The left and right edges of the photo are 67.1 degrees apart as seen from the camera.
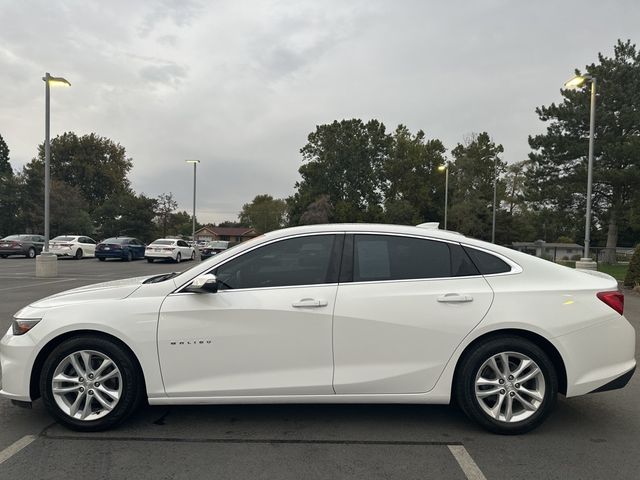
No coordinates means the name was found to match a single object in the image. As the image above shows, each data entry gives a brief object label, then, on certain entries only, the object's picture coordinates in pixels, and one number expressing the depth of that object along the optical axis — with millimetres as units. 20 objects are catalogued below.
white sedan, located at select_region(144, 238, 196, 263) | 27172
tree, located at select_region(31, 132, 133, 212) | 69375
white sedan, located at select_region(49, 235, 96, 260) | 27891
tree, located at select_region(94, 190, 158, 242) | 48969
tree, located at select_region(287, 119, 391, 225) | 63844
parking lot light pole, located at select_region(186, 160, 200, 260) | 35916
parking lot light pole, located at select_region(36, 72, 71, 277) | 15875
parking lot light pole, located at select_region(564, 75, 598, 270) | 14195
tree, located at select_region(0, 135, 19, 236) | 43000
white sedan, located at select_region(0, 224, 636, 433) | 3613
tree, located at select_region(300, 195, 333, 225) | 56594
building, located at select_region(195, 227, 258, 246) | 125188
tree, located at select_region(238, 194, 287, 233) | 94938
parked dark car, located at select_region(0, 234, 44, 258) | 27156
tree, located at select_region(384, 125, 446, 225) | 64625
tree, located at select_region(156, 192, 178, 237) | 51212
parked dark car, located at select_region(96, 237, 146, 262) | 27234
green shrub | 13501
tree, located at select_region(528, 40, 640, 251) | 28031
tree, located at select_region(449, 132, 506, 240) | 48094
